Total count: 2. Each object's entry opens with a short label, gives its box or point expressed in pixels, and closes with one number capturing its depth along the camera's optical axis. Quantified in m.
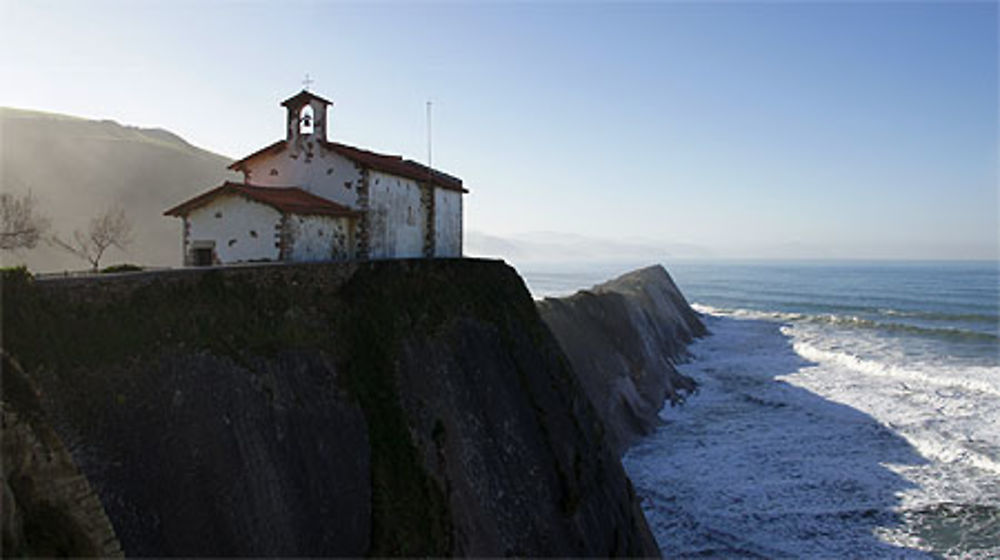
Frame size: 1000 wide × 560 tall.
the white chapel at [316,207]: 19.03
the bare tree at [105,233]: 25.71
